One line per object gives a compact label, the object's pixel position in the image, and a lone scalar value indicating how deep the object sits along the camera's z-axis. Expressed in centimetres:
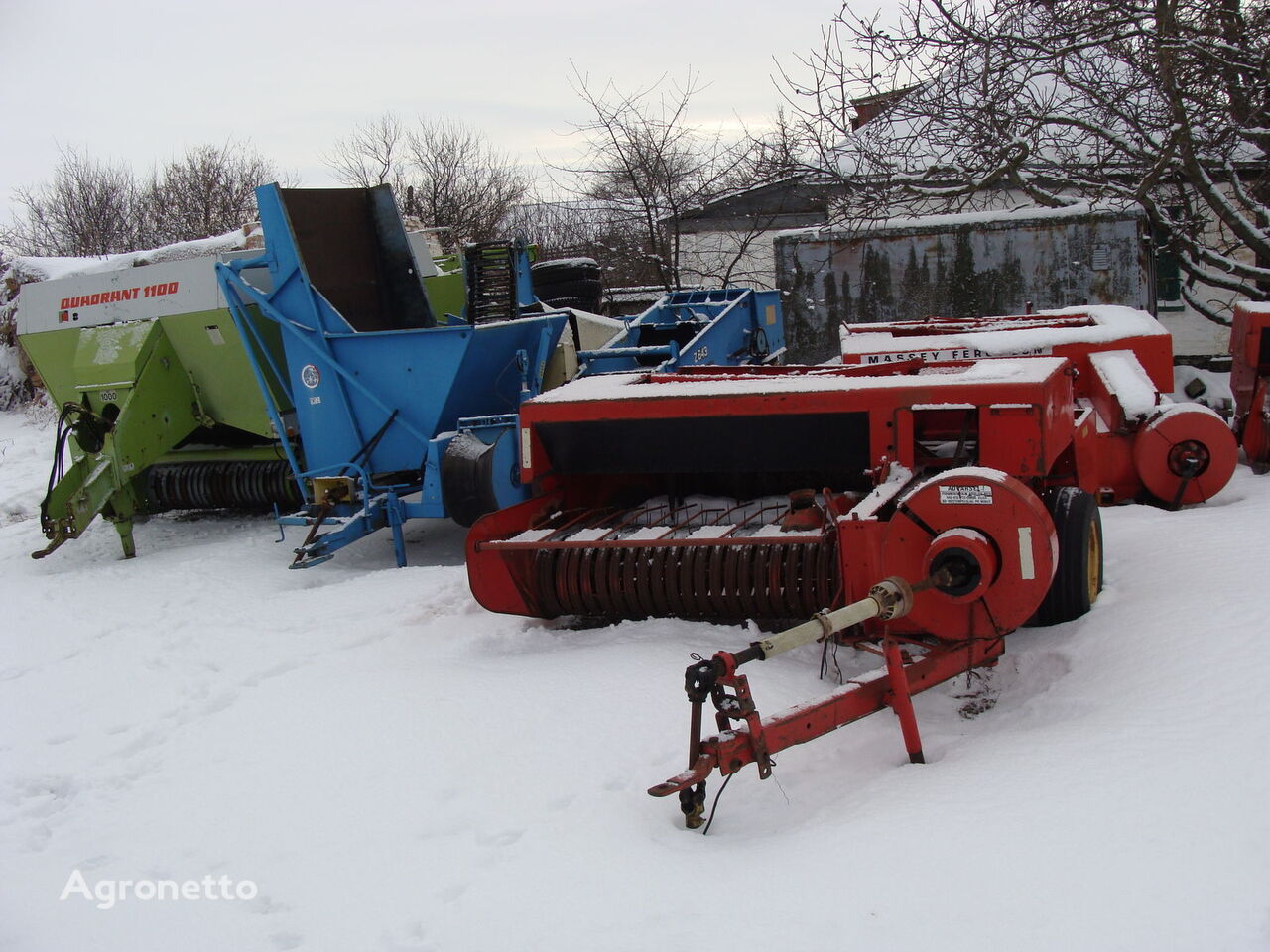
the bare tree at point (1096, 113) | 851
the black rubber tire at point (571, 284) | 1016
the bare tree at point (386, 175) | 2658
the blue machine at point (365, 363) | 650
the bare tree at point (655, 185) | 1420
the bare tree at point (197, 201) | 2369
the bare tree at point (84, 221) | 2286
